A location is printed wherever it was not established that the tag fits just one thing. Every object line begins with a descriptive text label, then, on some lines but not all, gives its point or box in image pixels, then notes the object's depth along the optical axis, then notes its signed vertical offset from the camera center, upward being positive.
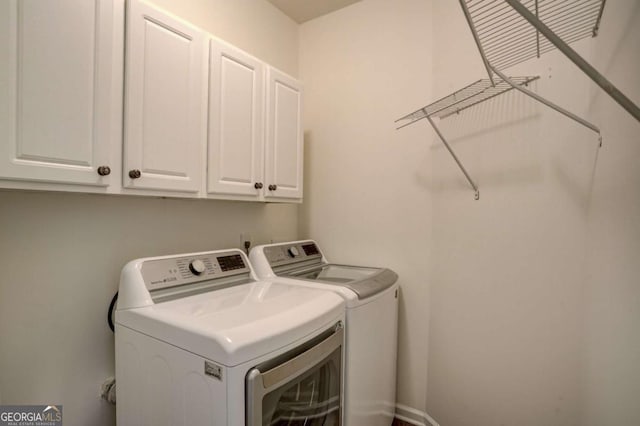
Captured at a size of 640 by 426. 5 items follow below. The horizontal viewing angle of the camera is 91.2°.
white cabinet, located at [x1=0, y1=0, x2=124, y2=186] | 0.91 +0.38
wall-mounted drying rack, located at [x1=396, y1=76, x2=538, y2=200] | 1.42 +0.58
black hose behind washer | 1.37 -0.46
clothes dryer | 0.89 -0.45
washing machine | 1.42 -0.52
